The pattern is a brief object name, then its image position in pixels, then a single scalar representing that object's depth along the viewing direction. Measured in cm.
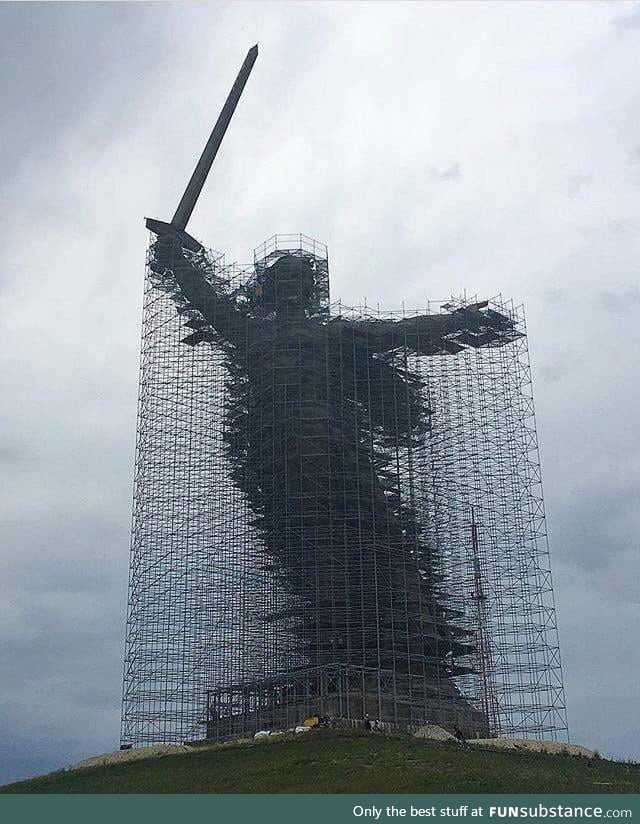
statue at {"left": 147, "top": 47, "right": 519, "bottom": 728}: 7169
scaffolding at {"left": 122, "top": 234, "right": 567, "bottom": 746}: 7075
